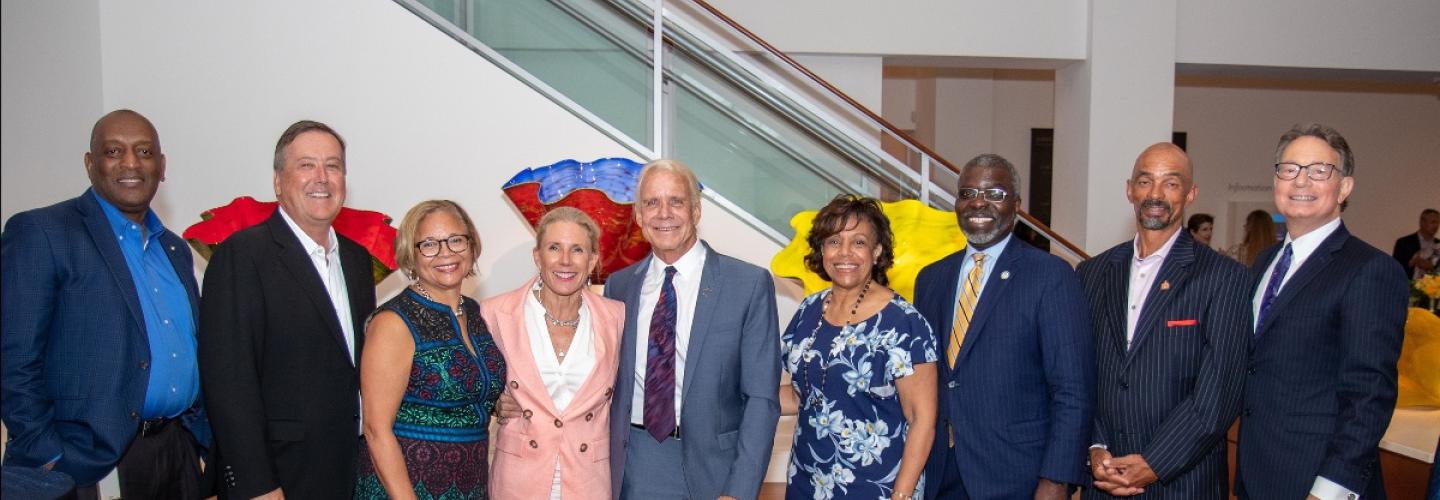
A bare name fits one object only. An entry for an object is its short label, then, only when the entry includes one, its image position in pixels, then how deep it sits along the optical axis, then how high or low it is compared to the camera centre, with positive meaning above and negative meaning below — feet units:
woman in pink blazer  7.82 -1.32
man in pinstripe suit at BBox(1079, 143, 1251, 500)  7.87 -1.16
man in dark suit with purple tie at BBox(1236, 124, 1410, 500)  7.39 -1.01
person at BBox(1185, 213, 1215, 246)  25.18 -0.18
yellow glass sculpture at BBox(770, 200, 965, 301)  11.94 -0.33
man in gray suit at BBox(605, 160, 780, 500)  8.07 -1.34
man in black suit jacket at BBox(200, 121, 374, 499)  7.41 -1.05
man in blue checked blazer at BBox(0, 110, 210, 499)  7.71 -1.03
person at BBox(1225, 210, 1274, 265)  20.34 -0.29
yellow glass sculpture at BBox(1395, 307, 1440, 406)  12.29 -1.86
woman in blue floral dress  7.88 -1.38
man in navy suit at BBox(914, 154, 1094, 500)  7.86 -1.36
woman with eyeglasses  7.46 -1.29
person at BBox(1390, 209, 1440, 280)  25.71 -0.56
